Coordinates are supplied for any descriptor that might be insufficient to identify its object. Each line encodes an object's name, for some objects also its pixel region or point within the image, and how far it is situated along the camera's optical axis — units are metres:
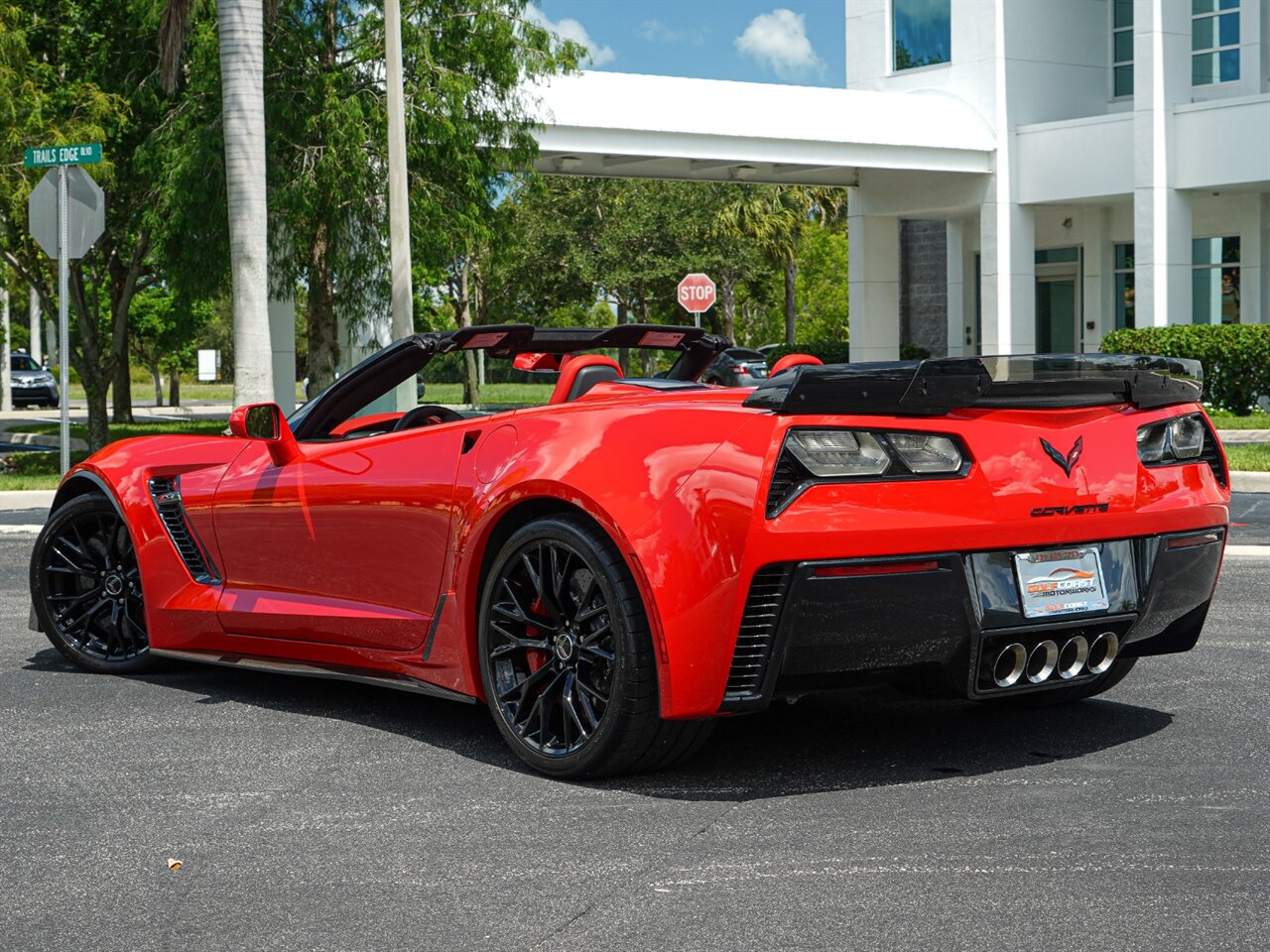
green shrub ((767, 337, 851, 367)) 40.52
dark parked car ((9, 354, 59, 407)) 54.12
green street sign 15.03
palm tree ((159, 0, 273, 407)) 17.12
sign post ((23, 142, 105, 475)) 15.60
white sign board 59.69
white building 30.75
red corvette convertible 4.68
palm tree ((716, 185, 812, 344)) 60.09
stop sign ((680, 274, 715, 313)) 27.91
